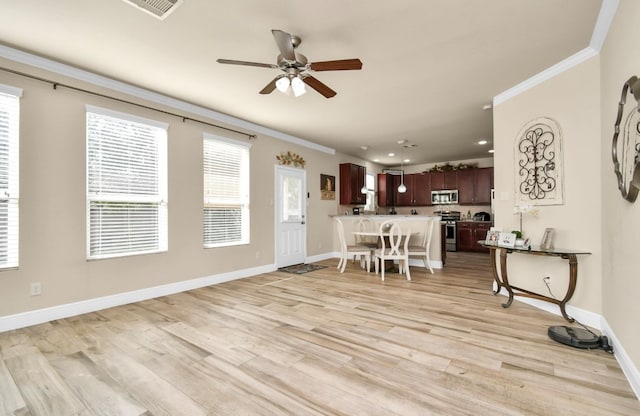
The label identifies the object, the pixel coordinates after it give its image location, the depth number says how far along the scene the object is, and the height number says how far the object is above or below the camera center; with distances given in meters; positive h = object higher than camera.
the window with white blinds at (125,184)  3.38 +0.32
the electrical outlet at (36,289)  2.93 -0.77
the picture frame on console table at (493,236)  3.52 -0.35
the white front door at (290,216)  5.82 -0.14
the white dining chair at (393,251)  4.81 -0.74
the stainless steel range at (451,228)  8.16 -0.57
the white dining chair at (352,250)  5.35 -0.77
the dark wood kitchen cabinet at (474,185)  7.95 +0.61
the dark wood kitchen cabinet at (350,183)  7.52 +0.65
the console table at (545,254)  2.81 -0.63
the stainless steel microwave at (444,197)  8.45 +0.32
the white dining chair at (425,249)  5.22 -0.75
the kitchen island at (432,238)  5.83 -0.60
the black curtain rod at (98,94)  2.88 +1.33
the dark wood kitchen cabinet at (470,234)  7.78 -0.70
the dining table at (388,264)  5.68 -1.13
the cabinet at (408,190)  8.99 +0.55
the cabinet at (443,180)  8.50 +0.81
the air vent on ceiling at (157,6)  2.13 +1.51
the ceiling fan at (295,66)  2.31 +1.21
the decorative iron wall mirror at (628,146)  1.83 +0.43
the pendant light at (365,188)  7.97 +0.57
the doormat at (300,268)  5.54 -1.16
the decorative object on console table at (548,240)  3.07 -0.34
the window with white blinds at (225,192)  4.60 +0.29
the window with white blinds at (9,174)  2.78 +0.36
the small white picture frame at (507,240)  3.29 -0.37
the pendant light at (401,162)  6.60 +1.43
